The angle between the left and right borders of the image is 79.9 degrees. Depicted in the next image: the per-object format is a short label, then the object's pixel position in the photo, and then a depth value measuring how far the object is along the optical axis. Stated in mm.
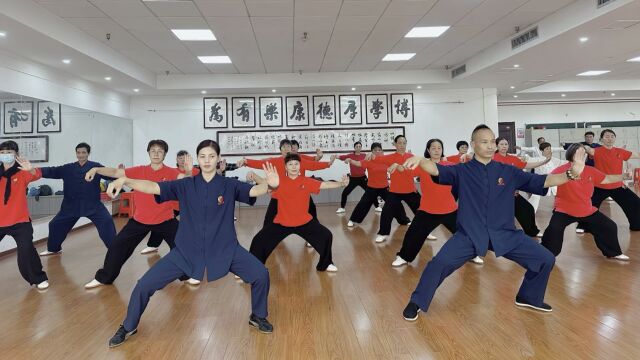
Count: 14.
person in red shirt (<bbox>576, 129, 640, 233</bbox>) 4965
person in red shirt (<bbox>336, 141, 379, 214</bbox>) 7621
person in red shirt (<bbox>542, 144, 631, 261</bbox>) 3732
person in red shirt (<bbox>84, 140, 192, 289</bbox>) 3385
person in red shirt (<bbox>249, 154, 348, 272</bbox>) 3570
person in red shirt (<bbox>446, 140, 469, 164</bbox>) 5344
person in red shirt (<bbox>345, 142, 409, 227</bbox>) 5988
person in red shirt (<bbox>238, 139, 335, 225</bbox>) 4441
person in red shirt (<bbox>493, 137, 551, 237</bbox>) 4895
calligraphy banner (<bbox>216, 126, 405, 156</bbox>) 9516
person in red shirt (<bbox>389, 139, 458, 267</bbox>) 3768
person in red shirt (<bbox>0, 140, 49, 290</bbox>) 3355
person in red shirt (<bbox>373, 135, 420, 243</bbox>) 4766
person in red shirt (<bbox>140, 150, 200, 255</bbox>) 4818
